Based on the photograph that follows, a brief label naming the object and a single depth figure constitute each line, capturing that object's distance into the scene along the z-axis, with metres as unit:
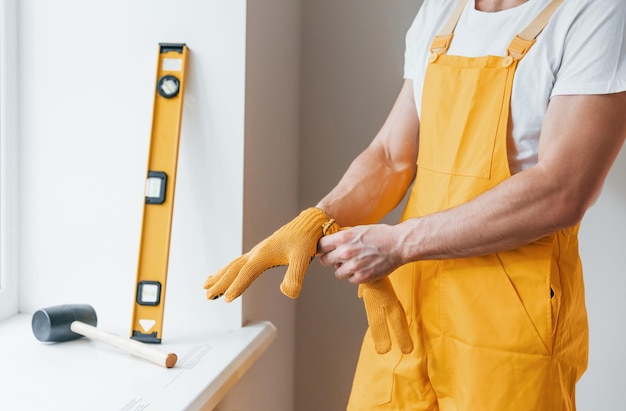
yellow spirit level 1.53
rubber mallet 1.41
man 1.12
